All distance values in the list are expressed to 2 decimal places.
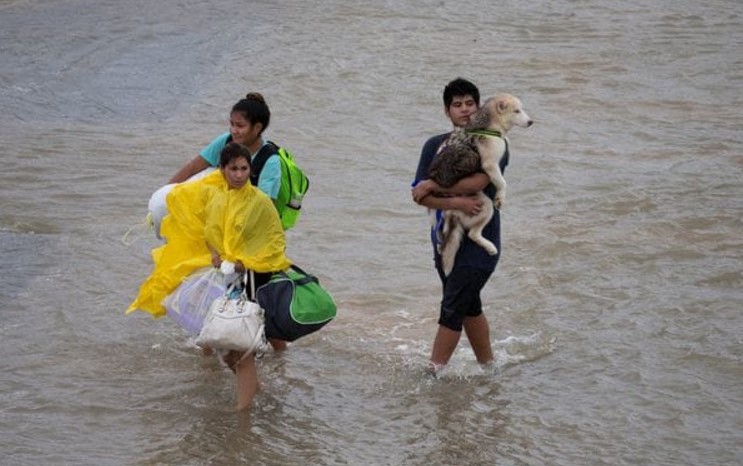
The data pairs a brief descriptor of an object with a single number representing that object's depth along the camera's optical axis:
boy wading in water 13.12
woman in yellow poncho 12.82
